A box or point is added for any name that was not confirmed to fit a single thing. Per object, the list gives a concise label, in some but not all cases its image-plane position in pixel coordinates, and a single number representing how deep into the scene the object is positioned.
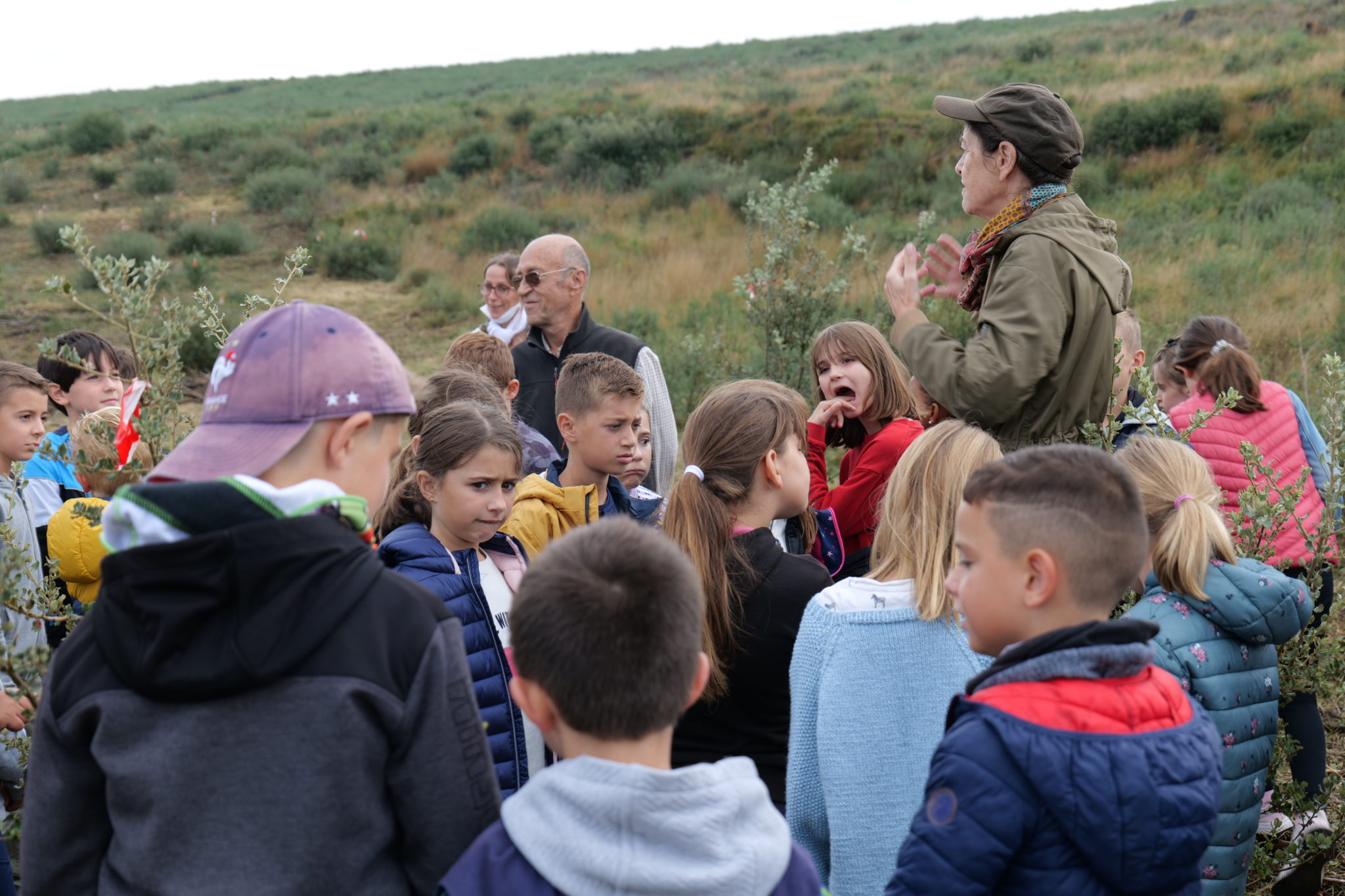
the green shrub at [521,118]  29.84
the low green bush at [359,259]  18.72
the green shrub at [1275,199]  14.97
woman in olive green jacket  3.04
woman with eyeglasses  7.21
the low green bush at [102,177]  25.52
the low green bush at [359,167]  26.14
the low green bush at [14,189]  23.28
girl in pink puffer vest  4.31
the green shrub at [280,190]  23.66
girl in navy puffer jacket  2.93
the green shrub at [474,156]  26.66
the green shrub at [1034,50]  30.45
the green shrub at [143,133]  29.53
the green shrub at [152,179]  24.62
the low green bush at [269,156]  26.86
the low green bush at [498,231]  19.70
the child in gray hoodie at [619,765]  1.47
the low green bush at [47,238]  18.78
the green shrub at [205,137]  28.81
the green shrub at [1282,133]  17.73
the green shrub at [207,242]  19.72
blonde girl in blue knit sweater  2.43
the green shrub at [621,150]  25.03
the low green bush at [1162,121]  19.22
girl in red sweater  4.02
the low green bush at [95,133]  28.79
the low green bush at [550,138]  26.95
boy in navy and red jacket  1.74
